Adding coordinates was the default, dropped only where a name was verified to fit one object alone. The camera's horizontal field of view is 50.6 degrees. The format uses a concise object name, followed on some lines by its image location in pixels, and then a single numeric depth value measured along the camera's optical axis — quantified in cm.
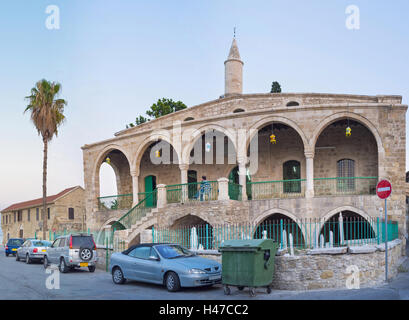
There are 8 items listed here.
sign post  1034
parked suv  1440
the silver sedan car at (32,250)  1836
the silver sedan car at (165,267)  1004
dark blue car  2364
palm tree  2609
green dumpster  919
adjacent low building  3912
